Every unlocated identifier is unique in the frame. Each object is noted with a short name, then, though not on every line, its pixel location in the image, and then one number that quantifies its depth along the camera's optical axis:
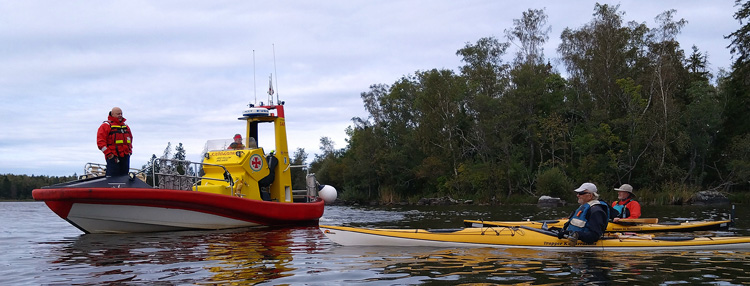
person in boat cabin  16.62
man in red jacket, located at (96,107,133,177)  13.48
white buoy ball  18.69
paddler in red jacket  14.60
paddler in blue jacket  10.36
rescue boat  13.30
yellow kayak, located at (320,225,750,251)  10.83
